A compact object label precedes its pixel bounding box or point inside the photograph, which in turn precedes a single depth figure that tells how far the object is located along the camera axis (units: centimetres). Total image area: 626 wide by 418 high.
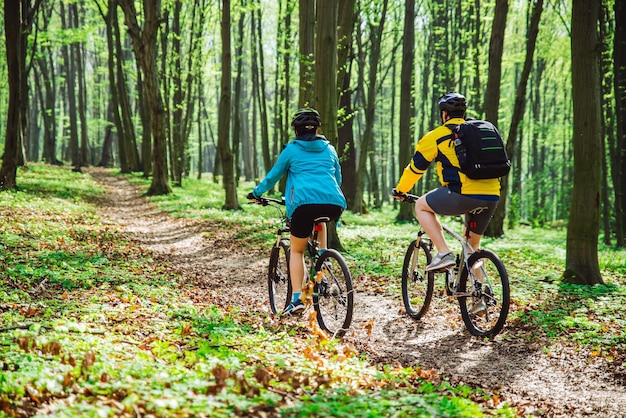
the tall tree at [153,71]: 1867
